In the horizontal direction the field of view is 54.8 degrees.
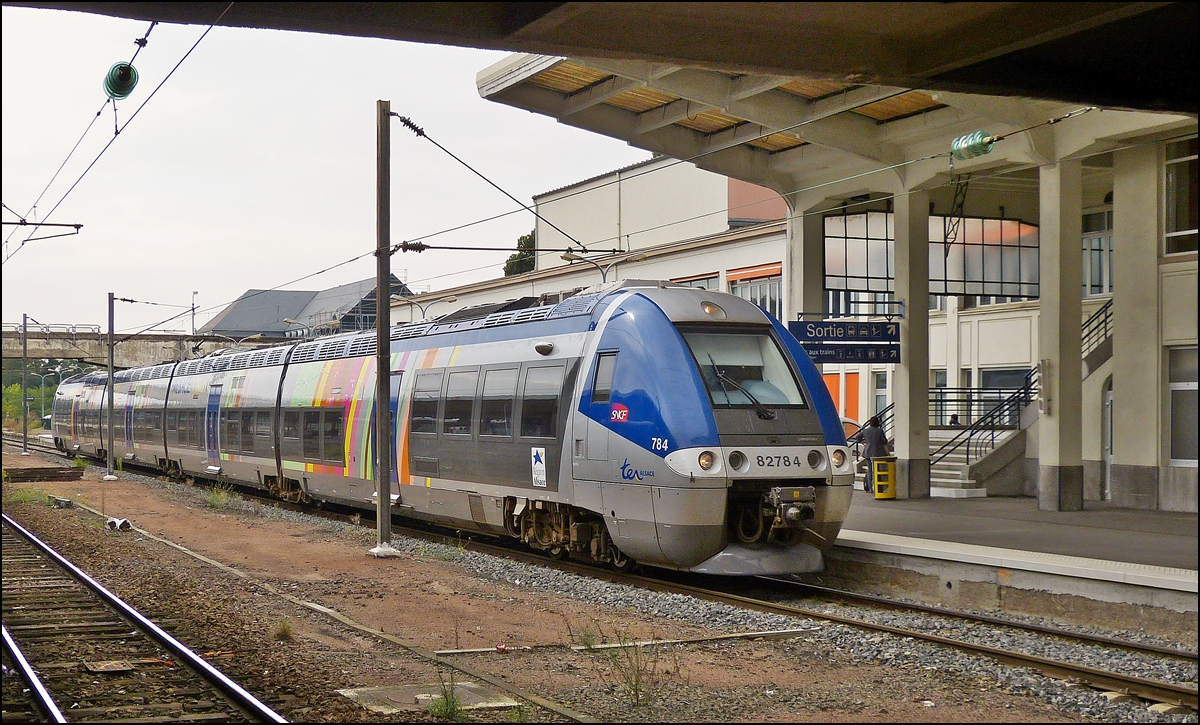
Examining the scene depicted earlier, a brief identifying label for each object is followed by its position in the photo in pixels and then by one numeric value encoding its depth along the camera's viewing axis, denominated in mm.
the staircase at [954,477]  22531
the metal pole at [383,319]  16438
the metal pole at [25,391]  51541
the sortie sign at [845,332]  19484
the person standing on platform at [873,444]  21953
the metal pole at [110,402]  33344
